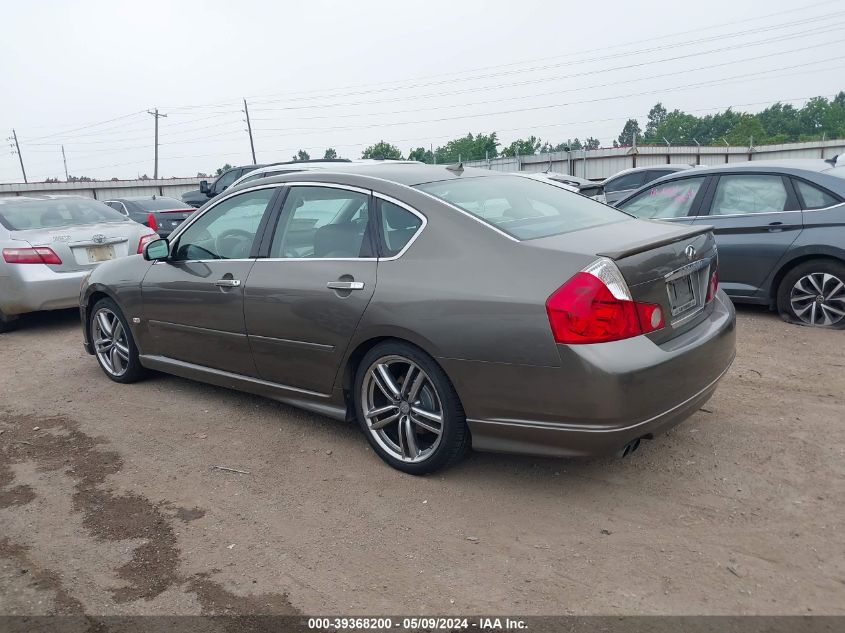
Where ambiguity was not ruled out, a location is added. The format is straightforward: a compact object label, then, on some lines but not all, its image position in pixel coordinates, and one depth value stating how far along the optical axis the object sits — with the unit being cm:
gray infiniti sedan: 313
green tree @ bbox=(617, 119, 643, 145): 12525
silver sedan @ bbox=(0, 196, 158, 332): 740
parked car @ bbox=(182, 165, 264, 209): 1490
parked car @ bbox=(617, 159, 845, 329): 616
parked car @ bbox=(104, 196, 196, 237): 1570
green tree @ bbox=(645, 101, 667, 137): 13246
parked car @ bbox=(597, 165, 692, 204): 1484
